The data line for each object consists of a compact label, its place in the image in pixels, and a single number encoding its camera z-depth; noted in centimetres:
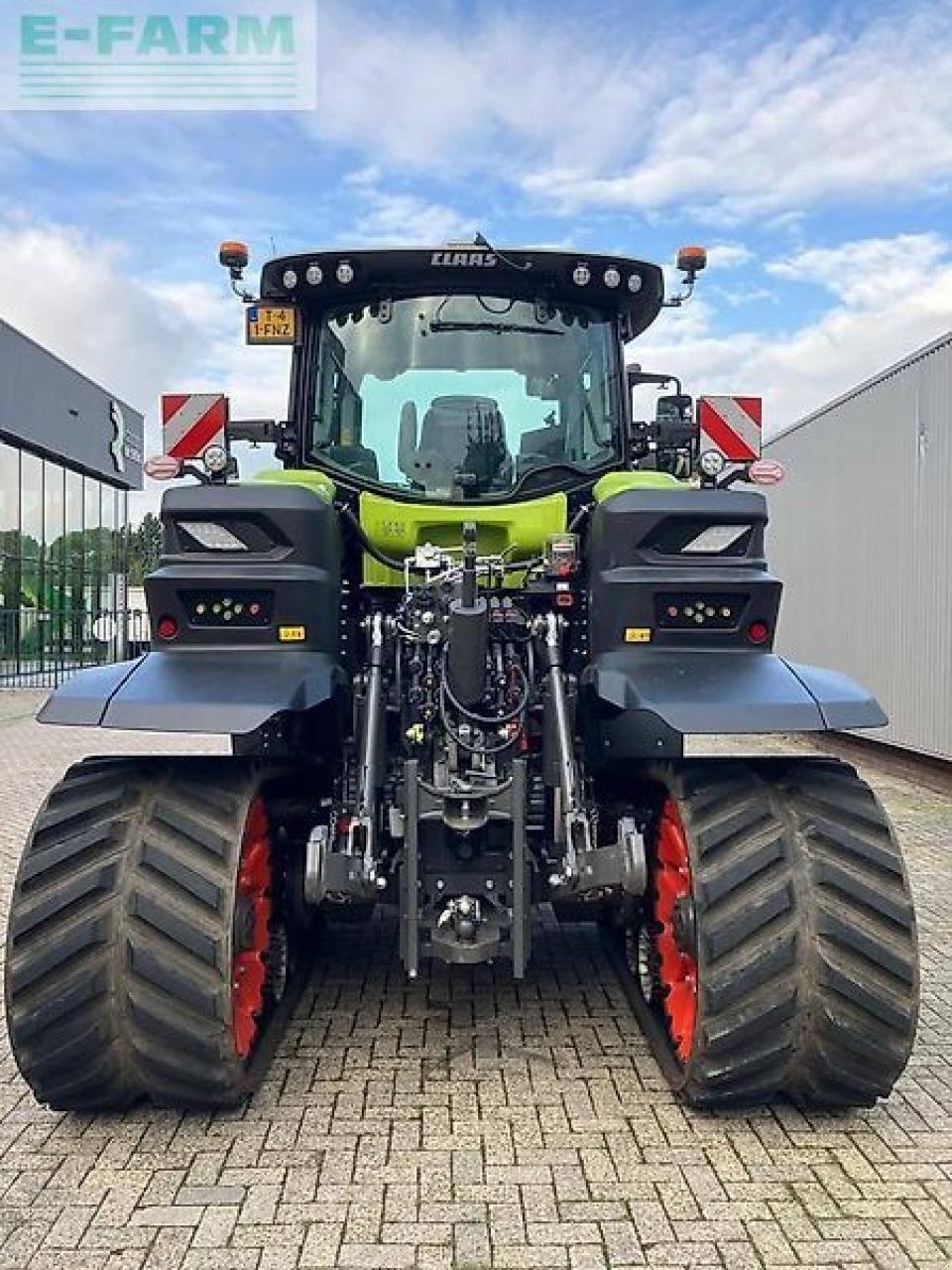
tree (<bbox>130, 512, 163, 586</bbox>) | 4050
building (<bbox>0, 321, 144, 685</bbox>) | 2366
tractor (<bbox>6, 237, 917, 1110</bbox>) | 377
